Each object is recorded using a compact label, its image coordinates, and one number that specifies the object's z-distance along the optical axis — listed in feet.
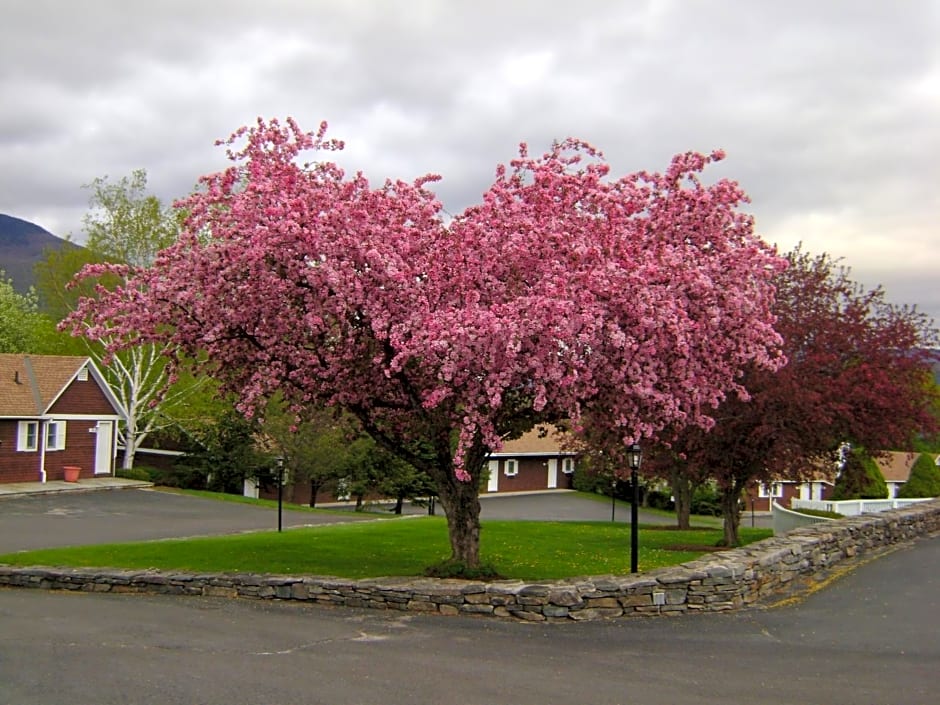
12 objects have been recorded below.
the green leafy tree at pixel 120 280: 138.21
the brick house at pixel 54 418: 128.47
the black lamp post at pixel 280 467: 87.30
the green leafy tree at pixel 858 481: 91.51
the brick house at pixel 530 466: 189.16
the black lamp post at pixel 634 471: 49.06
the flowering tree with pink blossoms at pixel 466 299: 44.01
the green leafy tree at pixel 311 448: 130.21
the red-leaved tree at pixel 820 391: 67.97
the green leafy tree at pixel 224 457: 143.74
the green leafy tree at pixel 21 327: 175.00
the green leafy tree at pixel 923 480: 131.13
